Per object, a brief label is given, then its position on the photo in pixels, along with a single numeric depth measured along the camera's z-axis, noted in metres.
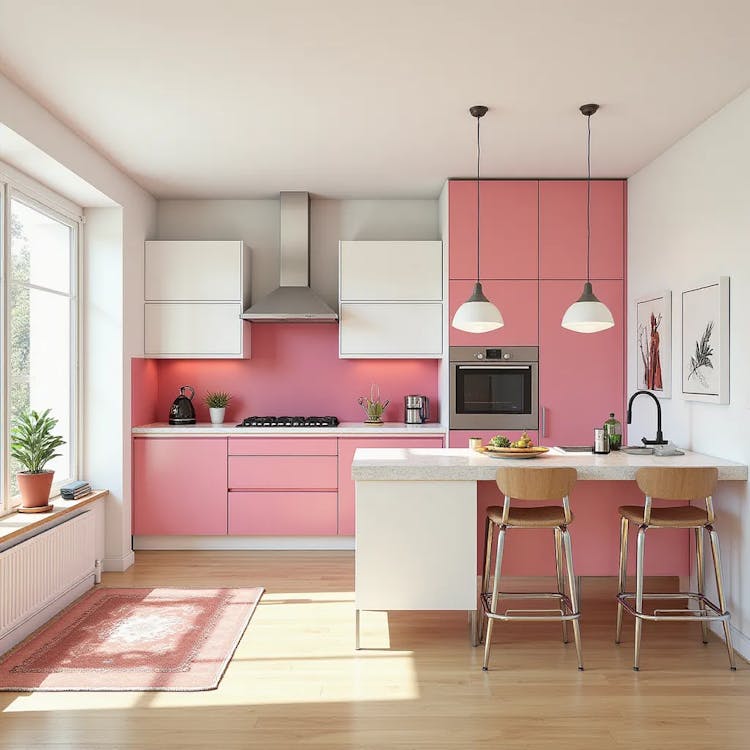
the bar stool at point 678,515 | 3.34
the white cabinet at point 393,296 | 5.54
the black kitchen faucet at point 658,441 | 4.12
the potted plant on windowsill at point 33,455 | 3.97
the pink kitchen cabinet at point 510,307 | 5.25
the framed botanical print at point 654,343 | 4.43
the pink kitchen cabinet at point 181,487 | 5.43
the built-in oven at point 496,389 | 5.25
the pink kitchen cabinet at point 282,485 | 5.46
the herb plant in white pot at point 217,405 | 5.80
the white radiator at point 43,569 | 3.56
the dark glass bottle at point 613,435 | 4.11
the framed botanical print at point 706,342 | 3.68
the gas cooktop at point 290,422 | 5.60
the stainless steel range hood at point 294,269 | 5.59
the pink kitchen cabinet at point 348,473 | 5.44
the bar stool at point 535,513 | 3.34
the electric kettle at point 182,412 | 5.72
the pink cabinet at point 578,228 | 5.24
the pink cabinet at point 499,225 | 5.24
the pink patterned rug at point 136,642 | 3.22
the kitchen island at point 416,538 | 3.56
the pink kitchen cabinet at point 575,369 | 5.24
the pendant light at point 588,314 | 3.57
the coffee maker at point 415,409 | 5.72
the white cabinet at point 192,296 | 5.61
